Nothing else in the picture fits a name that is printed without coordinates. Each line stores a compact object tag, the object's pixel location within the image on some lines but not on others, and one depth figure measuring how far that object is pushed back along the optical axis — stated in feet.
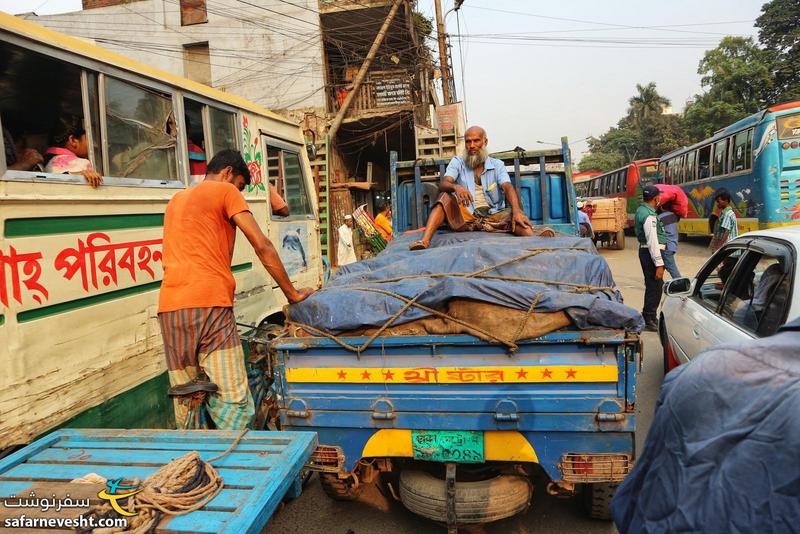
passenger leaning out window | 9.68
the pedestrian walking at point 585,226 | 34.15
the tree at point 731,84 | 101.65
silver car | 9.03
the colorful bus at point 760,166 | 37.29
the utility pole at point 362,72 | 44.50
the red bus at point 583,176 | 132.28
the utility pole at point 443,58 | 54.85
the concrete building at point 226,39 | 48.62
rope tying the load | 7.66
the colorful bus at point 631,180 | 74.43
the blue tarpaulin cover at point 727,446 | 3.34
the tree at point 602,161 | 189.98
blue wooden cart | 5.27
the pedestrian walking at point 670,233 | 22.35
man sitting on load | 13.69
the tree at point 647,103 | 180.55
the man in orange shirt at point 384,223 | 43.72
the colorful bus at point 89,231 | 8.19
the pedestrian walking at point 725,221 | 23.24
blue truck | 7.57
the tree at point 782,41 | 100.07
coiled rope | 5.17
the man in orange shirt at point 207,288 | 9.25
